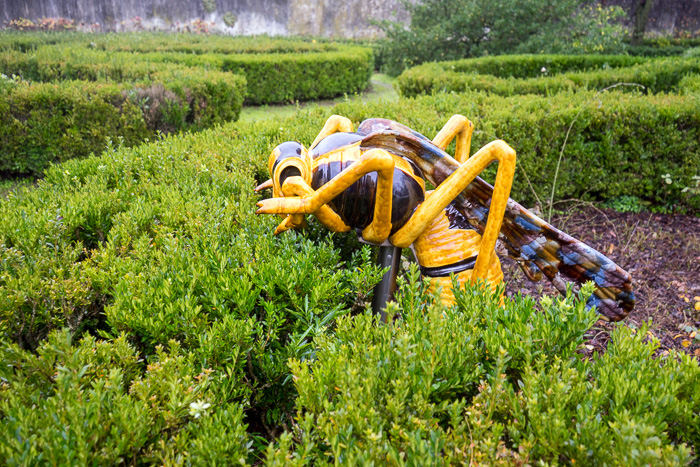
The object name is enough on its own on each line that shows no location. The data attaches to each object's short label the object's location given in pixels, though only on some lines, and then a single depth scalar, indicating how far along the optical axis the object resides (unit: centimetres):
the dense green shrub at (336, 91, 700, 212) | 541
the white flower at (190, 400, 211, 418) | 138
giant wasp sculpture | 209
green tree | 1341
